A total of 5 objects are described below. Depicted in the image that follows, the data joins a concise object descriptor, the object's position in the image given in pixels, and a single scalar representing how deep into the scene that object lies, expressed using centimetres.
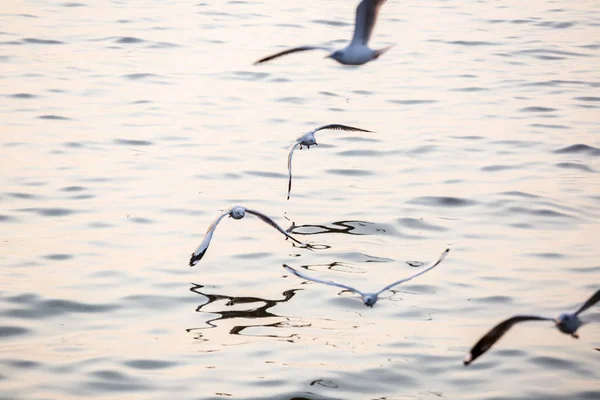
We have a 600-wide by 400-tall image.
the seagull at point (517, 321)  1491
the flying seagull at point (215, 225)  2137
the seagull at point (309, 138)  2478
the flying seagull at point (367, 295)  1778
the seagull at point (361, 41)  1903
